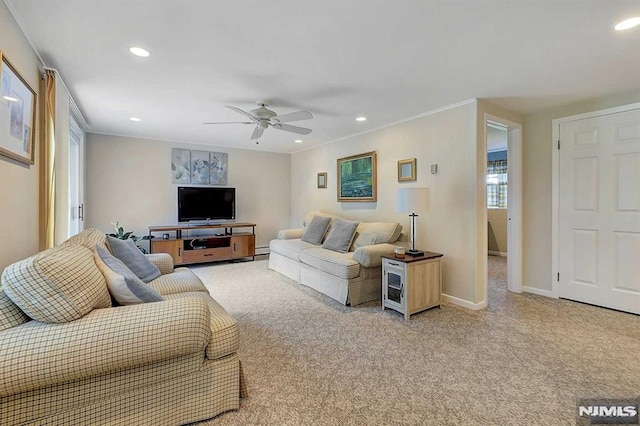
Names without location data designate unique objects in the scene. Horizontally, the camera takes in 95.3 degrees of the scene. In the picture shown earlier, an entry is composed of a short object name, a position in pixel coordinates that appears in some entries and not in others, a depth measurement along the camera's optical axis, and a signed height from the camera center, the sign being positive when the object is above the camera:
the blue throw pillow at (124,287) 1.60 -0.43
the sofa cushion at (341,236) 3.96 -0.36
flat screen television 5.28 +0.13
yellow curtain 2.32 +0.35
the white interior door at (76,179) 3.97 +0.45
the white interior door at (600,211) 2.95 +0.00
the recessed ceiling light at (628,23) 1.78 +1.17
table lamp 3.07 +0.12
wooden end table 2.92 -0.75
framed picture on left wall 1.71 +0.63
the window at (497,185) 6.55 +0.60
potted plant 4.36 -0.37
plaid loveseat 1.17 -0.63
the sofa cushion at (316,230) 4.54 -0.30
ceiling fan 3.04 +1.01
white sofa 3.29 -0.66
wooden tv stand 4.91 -0.56
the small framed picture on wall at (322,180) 5.50 +0.60
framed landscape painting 4.39 +0.54
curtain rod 2.51 +1.20
